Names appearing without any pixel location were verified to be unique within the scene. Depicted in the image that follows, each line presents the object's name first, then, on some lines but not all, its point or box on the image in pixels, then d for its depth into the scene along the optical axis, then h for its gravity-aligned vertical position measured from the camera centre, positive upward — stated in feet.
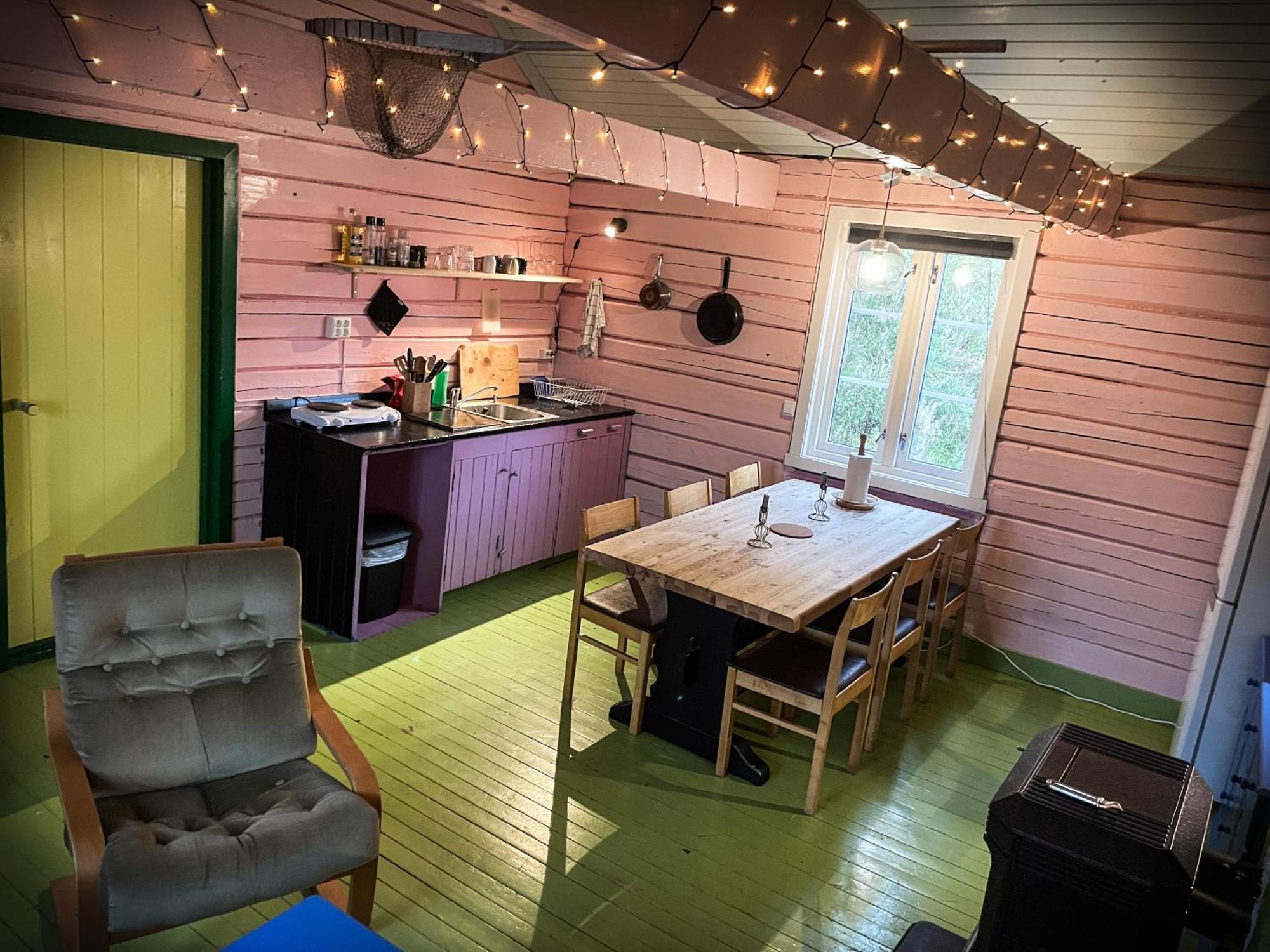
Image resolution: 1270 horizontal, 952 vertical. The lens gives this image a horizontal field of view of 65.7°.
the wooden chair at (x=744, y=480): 16.05 -3.20
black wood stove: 5.43 -2.94
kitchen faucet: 17.44 -2.61
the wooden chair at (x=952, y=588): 14.44 -4.15
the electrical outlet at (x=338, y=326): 15.30 -1.39
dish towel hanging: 19.40 -1.00
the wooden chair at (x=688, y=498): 14.39 -3.26
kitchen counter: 14.26 -3.91
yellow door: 11.68 -1.84
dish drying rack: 19.08 -2.49
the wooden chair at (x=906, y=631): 12.06 -4.31
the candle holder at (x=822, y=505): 14.65 -3.16
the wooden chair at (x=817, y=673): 11.12 -4.43
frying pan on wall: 18.08 -0.65
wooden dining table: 11.09 -3.36
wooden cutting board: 17.98 -2.10
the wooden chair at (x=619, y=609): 12.62 -4.37
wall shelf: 14.82 -0.43
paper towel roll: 15.15 -2.74
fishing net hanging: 9.30 +1.44
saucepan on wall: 18.74 -0.42
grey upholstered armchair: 7.22 -4.46
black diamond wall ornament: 15.99 -1.10
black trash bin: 14.56 -4.73
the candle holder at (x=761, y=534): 12.91 -3.23
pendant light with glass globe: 12.26 +0.41
